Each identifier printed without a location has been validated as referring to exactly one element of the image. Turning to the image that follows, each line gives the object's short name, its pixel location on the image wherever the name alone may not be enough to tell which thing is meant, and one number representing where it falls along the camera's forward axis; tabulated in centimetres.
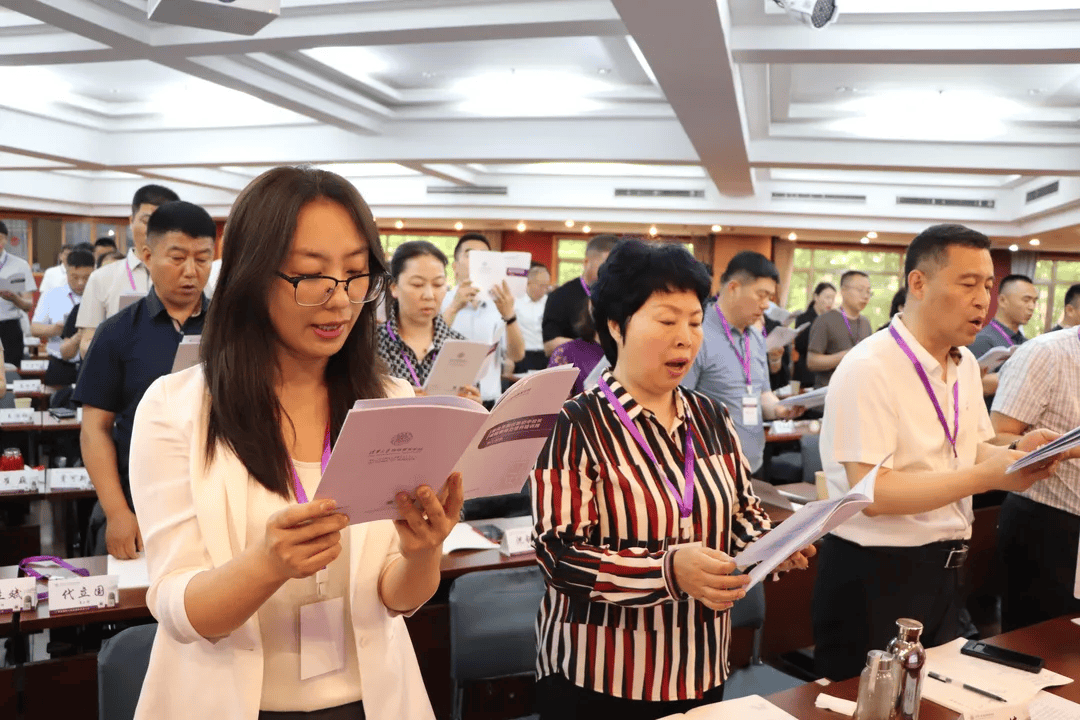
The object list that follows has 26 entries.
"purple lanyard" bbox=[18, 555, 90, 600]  223
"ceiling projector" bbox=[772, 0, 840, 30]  367
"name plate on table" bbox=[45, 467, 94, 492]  339
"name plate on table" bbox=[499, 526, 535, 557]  261
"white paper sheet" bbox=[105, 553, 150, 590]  224
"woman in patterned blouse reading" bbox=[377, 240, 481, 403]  336
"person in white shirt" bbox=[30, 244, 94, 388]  572
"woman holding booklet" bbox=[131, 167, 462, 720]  116
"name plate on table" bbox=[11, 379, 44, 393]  569
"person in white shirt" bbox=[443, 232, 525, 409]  439
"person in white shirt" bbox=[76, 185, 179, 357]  458
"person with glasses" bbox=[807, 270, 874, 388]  705
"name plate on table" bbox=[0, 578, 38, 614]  202
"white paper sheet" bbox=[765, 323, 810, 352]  601
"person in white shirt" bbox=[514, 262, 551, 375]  799
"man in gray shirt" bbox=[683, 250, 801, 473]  382
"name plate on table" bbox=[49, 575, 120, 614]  202
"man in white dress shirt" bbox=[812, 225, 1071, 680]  211
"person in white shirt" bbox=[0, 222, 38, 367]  585
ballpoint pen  161
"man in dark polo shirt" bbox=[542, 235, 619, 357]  452
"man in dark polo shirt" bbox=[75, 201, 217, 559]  240
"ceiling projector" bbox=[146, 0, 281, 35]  299
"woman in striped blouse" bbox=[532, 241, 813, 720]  159
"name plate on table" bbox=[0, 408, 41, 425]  444
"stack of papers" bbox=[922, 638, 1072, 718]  159
